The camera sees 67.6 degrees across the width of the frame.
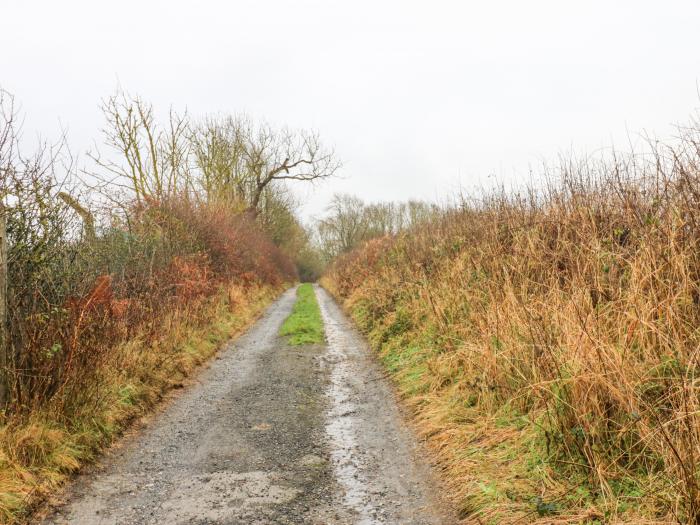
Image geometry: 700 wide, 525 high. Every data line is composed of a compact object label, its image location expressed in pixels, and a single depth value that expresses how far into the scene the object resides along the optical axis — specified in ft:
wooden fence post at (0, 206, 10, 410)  15.87
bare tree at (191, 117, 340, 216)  94.84
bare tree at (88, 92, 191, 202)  72.82
